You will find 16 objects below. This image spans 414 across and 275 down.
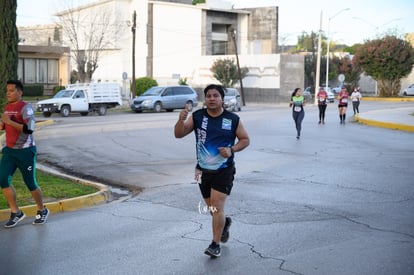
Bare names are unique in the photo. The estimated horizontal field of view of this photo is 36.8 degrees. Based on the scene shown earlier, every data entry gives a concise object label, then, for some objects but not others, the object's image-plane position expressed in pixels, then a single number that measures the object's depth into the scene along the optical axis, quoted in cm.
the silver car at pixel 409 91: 7341
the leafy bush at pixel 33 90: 5181
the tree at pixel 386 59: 6228
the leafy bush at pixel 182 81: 6330
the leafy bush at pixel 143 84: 5906
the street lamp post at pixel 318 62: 5337
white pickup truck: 3603
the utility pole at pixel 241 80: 5933
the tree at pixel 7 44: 1895
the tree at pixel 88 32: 6297
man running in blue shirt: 658
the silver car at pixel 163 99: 4100
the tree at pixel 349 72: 7356
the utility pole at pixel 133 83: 5012
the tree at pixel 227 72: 6269
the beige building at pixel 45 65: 5269
